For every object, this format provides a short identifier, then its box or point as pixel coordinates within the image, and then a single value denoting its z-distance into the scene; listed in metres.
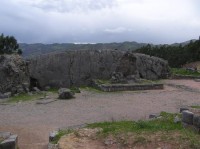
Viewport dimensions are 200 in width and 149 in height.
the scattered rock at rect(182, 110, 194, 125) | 5.60
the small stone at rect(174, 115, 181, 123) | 6.28
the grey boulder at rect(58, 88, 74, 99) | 10.99
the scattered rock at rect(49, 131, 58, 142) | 5.85
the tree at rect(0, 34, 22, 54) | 26.10
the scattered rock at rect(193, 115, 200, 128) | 5.41
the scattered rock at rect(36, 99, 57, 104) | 10.36
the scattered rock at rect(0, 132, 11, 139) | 5.84
